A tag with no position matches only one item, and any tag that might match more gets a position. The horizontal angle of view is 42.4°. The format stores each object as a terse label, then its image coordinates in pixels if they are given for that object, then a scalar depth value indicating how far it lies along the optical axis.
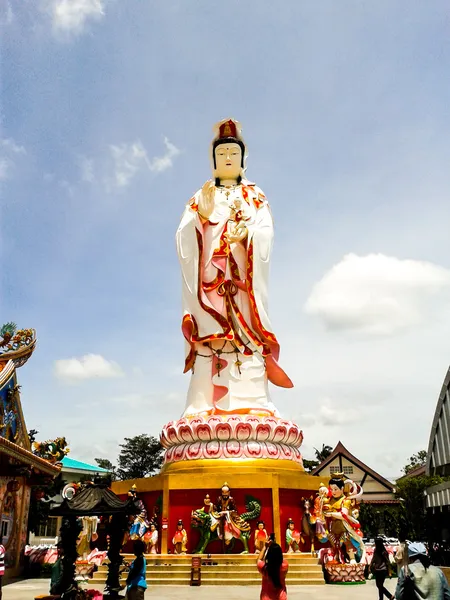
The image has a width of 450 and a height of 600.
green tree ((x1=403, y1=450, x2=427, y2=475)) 49.49
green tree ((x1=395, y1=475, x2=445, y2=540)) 29.55
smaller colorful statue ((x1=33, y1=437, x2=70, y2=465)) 14.35
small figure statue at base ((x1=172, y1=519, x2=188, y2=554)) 12.49
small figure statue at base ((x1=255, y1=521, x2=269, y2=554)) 12.23
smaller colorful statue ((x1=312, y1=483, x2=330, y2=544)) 12.41
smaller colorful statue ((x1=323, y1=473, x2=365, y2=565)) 11.67
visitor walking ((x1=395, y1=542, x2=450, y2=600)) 3.71
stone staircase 11.01
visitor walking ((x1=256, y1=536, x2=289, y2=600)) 5.21
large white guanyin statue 15.20
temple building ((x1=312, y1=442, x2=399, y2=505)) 32.12
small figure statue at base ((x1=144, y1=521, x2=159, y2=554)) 12.65
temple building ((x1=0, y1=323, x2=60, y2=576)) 12.85
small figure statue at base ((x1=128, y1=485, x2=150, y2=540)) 12.73
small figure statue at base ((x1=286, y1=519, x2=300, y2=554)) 12.51
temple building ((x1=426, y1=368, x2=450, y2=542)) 28.98
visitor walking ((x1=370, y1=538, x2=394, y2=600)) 7.62
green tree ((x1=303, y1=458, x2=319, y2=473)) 36.43
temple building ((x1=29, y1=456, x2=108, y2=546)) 25.50
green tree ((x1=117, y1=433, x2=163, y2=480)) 38.69
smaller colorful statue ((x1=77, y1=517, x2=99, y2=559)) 12.99
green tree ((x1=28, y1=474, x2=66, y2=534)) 21.97
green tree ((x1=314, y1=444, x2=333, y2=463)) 42.56
